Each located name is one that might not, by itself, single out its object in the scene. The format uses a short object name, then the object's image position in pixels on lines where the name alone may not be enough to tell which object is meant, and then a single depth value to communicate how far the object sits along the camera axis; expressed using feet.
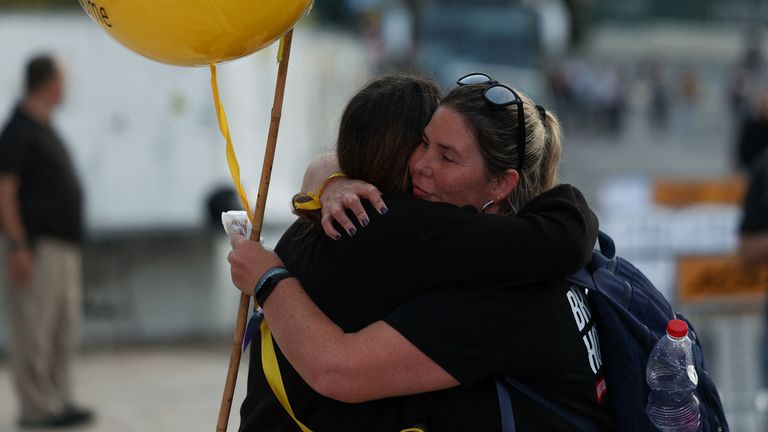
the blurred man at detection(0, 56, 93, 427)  40.24
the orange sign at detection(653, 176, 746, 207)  68.74
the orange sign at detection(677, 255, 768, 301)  44.11
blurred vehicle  143.23
